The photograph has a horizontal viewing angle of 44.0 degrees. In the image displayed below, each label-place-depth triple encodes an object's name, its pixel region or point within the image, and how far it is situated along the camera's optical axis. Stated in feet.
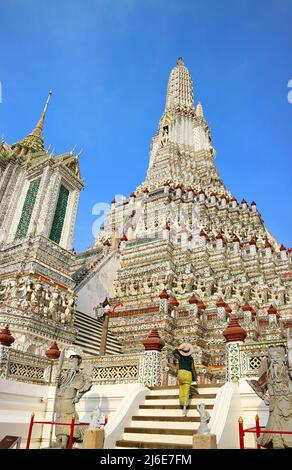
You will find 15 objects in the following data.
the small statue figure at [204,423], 17.89
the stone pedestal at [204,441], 17.37
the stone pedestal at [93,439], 19.80
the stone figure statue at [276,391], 18.61
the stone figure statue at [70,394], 23.65
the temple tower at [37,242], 49.67
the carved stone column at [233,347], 27.55
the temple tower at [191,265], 62.34
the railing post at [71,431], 21.32
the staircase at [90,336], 56.85
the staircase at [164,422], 22.74
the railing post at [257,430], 18.16
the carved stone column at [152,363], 31.53
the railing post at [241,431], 18.38
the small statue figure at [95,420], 20.56
